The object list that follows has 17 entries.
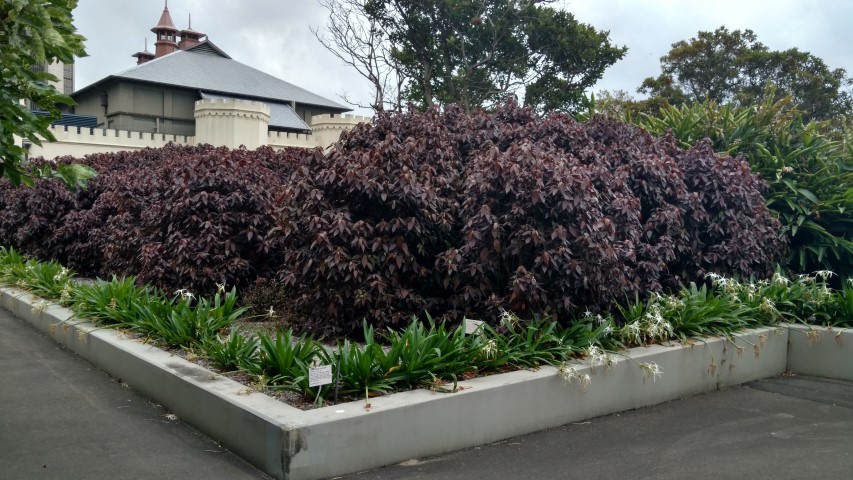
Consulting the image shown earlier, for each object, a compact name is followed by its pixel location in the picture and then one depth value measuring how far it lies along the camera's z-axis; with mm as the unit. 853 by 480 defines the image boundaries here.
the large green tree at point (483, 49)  35188
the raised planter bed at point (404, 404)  4543
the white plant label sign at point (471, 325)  6023
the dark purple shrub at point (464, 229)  6355
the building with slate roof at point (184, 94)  47188
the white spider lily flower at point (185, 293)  7311
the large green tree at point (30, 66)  3871
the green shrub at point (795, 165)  9305
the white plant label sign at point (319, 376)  4824
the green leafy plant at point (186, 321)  6559
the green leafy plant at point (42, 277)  9375
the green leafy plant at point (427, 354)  5309
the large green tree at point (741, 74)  41719
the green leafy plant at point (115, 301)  7396
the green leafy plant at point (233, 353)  5777
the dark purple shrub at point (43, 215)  12141
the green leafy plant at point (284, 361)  5316
